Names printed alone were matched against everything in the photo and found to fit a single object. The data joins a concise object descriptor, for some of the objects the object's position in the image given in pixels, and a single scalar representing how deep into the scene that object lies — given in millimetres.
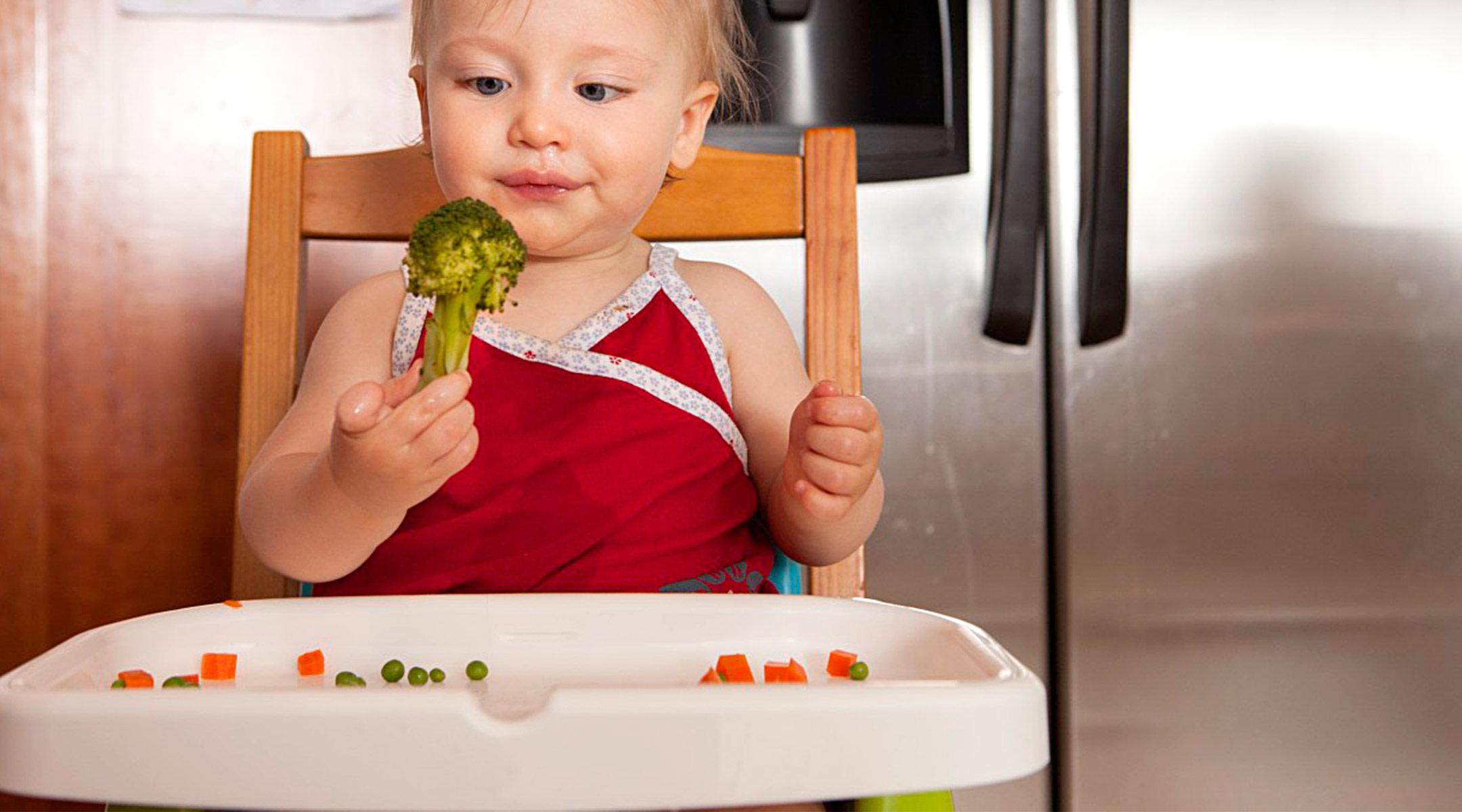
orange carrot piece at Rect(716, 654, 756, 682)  589
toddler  789
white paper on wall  1449
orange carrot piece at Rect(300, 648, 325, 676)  617
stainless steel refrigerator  1438
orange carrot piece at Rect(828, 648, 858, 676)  616
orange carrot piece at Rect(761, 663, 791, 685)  580
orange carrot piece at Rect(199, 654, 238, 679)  609
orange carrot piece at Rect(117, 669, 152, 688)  544
